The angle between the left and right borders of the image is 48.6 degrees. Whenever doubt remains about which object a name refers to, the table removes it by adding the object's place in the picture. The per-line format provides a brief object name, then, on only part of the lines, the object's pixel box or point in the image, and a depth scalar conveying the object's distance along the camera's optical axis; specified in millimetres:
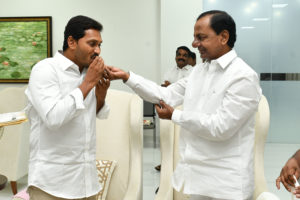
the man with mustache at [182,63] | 4688
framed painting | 6125
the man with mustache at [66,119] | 1310
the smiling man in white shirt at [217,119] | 1490
